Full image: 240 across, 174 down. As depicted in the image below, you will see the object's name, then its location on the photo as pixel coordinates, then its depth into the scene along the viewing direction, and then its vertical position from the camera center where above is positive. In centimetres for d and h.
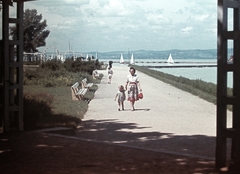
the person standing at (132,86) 1698 -63
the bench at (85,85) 2590 -94
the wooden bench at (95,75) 3825 -61
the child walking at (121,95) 1758 -96
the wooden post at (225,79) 662 -15
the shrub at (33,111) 1136 -107
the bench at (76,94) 2025 -107
